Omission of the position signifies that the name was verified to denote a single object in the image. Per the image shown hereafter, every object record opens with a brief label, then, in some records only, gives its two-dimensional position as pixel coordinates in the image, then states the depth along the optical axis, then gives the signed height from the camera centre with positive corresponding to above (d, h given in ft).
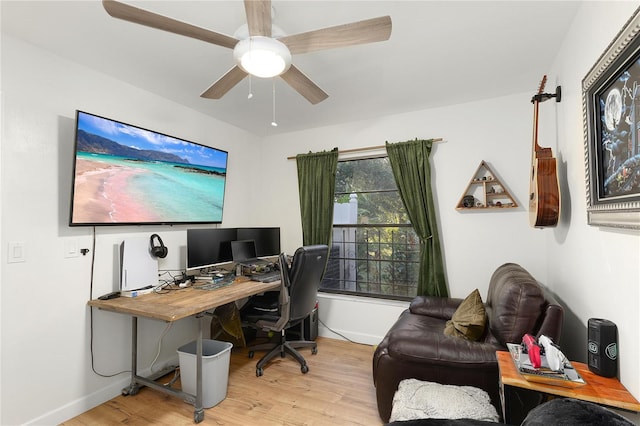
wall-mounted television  7.17 +1.36
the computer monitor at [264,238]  11.19 -0.55
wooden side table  3.93 -2.35
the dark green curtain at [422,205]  9.96 +0.60
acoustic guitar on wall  6.41 +0.73
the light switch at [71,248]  7.09 -0.55
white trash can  7.29 -3.75
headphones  8.61 -0.71
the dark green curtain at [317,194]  11.84 +1.20
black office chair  8.65 -2.35
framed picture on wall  3.67 +1.27
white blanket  5.09 -3.20
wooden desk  6.53 -1.86
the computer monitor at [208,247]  9.22 -0.75
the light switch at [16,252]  6.17 -0.57
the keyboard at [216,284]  8.55 -1.79
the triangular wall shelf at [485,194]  9.33 +0.93
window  11.19 -0.56
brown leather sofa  5.63 -2.52
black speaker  4.38 -1.83
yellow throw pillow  6.61 -2.21
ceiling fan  4.42 +3.04
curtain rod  11.13 +2.83
